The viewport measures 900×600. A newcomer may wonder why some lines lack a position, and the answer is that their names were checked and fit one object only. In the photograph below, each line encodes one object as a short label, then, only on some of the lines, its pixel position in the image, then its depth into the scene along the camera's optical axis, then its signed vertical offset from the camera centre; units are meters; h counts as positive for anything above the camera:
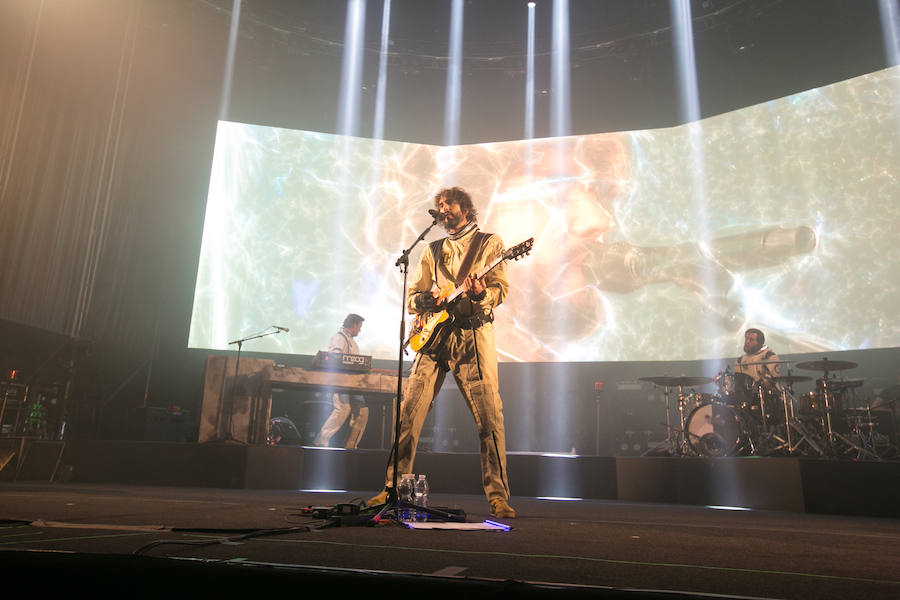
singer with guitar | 3.62 +0.50
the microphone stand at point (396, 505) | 3.02 -0.33
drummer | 6.95 +1.04
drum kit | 6.29 +0.32
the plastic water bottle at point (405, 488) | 3.64 -0.29
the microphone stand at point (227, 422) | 6.61 +0.10
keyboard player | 7.69 +0.36
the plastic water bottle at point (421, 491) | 3.74 -0.33
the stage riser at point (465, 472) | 5.30 -0.32
